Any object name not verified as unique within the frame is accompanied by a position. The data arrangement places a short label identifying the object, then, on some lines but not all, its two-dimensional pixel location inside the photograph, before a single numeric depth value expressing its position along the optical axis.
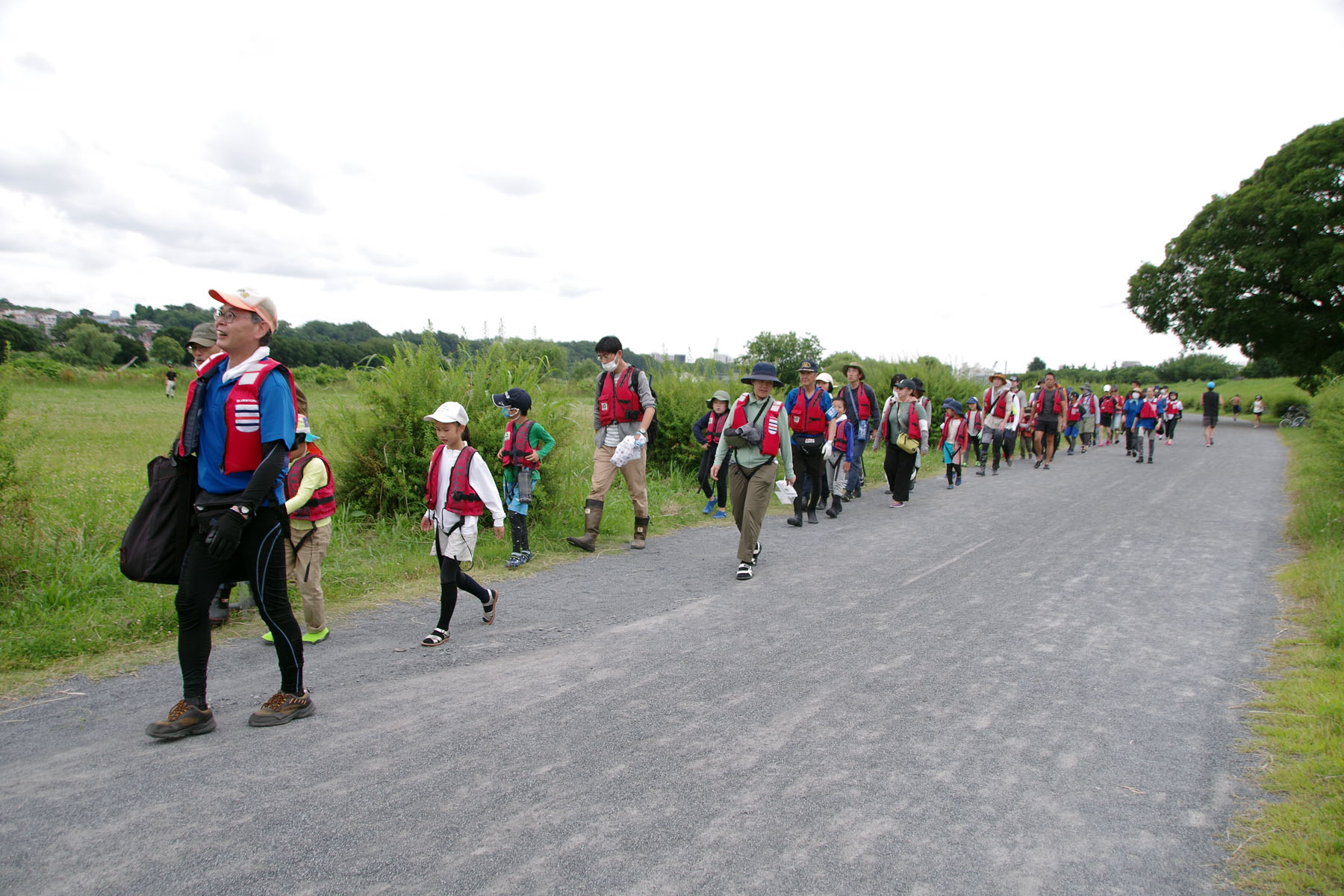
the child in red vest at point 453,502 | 5.35
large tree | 36.69
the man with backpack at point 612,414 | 8.44
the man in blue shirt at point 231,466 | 3.70
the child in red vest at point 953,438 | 14.06
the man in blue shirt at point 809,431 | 10.46
